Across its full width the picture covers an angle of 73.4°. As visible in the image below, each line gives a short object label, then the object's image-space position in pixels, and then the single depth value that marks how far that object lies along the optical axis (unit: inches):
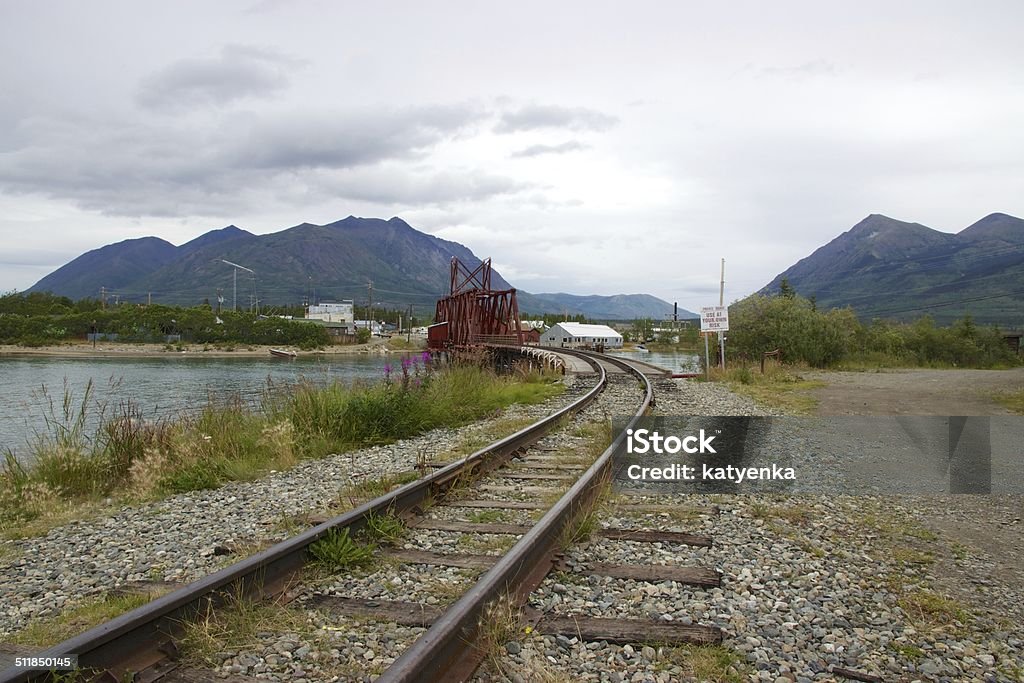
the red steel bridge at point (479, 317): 1688.0
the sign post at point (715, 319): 866.1
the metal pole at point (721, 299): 945.9
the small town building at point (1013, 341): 1542.8
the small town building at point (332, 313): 5979.3
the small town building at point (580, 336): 4473.4
